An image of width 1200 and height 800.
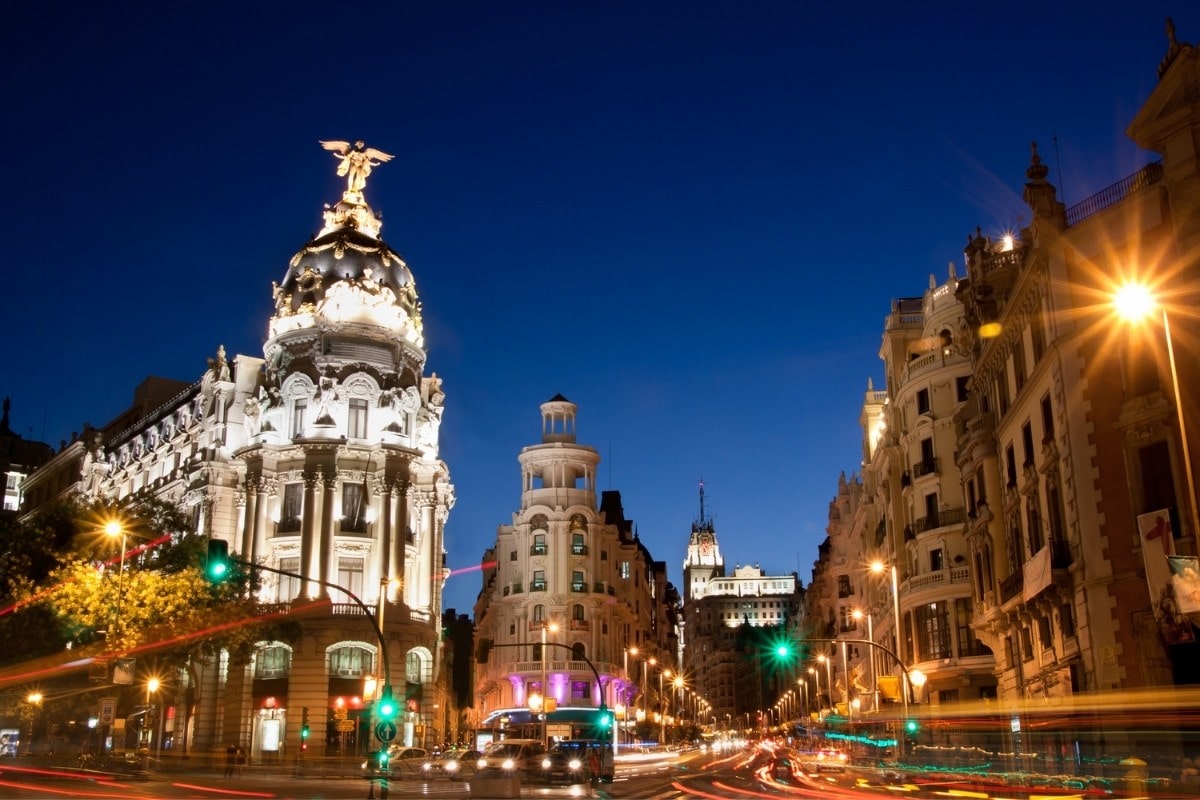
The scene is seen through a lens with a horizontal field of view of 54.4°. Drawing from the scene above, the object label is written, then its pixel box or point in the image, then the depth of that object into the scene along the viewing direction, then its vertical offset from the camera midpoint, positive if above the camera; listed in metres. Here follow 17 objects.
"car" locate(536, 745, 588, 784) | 40.16 -2.08
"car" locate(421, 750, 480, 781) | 46.56 -2.24
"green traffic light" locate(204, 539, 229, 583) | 26.69 +3.35
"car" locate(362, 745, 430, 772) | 50.49 -2.17
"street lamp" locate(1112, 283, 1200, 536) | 21.99 +7.39
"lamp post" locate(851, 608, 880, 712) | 67.80 +3.85
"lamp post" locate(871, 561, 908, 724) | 43.16 +0.93
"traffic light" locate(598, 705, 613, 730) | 50.64 -0.53
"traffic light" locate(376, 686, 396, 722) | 27.58 +0.09
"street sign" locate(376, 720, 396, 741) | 25.70 -0.43
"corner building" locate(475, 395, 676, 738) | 89.44 +9.34
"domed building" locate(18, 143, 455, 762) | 66.38 +13.13
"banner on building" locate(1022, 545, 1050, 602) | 34.84 +3.70
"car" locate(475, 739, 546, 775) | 39.49 -1.54
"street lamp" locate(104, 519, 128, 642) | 38.42 +5.99
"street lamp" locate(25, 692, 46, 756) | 54.12 +0.75
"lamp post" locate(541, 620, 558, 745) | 53.22 -0.21
